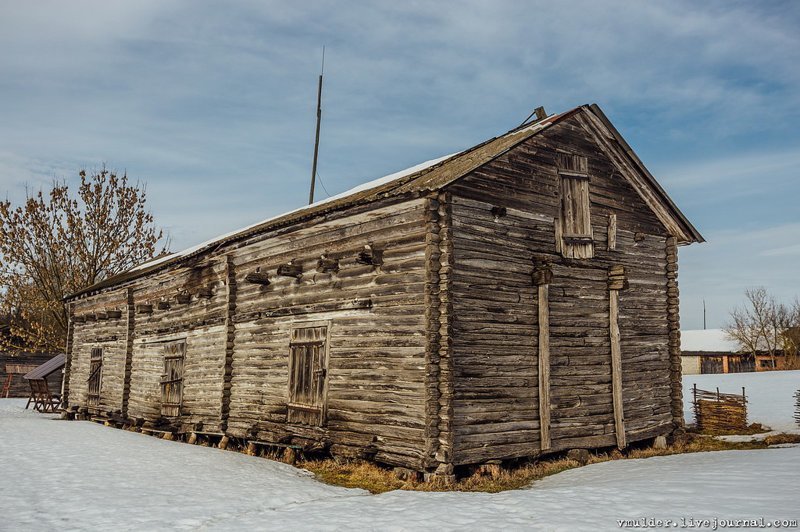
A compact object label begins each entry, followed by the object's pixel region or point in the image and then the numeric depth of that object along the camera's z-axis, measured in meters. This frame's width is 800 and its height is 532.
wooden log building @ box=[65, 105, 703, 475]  11.83
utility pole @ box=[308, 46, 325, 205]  34.41
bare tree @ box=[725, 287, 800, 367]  63.17
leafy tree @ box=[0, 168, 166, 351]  35.12
